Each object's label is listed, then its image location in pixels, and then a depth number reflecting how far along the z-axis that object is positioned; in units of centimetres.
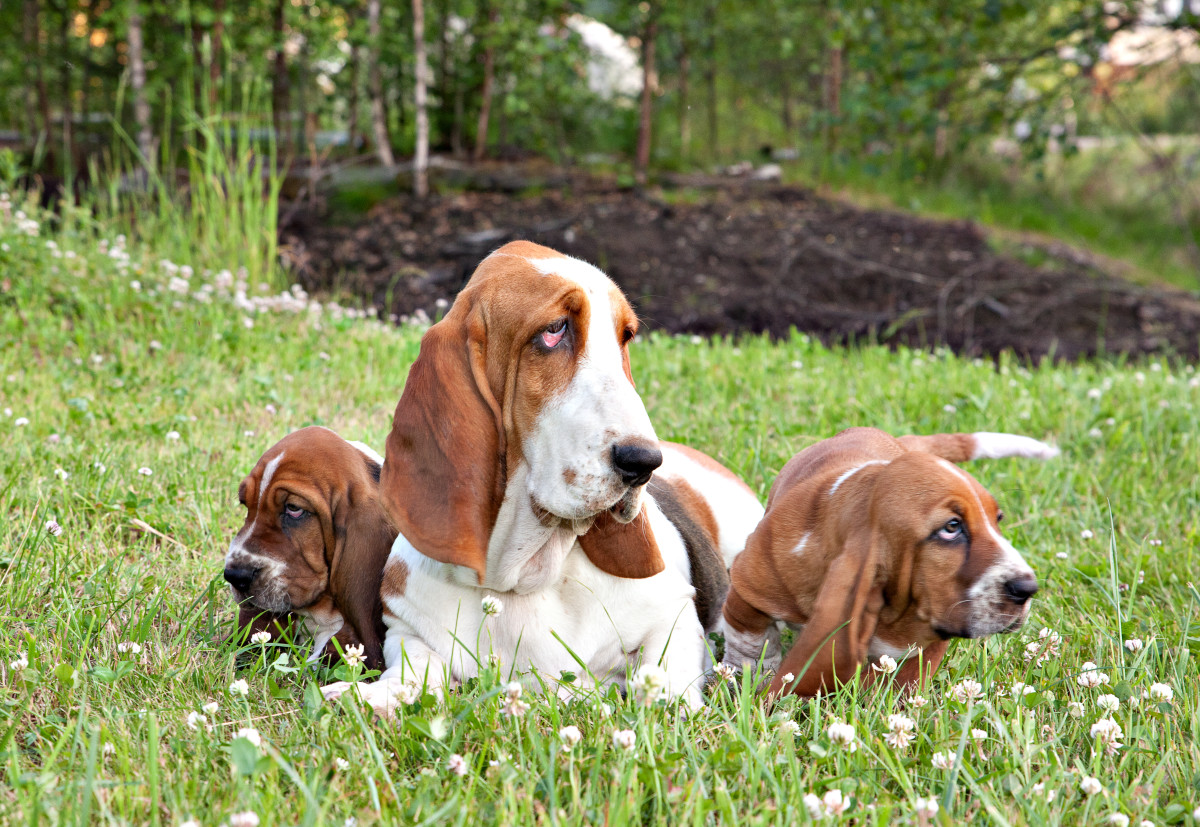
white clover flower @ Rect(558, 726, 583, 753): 228
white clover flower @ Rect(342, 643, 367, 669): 250
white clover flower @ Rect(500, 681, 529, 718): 237
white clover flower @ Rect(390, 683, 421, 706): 246
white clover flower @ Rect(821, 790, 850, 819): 208
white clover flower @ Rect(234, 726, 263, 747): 215
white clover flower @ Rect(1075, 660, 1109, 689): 275
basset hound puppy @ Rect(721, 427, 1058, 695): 272
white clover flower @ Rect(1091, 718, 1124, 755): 242
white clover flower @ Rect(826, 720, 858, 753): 229
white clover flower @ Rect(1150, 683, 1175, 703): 260
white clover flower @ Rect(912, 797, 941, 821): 209
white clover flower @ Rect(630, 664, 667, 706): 229
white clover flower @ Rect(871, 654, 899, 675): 274
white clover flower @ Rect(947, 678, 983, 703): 270
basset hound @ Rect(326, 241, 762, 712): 256
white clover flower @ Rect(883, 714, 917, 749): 238
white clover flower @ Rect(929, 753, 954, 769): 227
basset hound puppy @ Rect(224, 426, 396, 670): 304
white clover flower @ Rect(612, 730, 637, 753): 220
